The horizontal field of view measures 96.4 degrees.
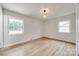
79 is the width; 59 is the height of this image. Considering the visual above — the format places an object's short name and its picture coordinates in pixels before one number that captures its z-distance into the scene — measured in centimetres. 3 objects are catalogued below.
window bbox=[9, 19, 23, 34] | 275
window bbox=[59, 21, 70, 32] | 284
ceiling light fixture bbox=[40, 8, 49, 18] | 275
